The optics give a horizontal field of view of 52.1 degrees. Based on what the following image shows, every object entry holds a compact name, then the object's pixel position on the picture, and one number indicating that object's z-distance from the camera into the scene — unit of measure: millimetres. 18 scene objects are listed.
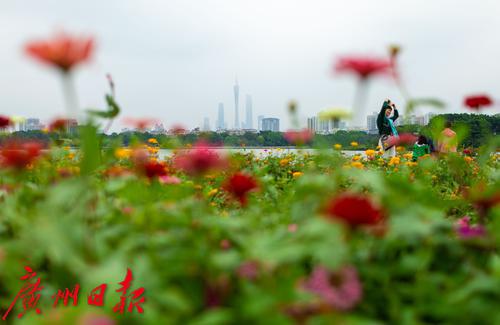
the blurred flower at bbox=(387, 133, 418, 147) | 3291
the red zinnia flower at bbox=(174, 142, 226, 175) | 1087
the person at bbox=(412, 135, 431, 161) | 5343
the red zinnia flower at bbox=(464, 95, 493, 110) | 1862
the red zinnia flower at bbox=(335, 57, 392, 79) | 994
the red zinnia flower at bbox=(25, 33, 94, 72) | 821
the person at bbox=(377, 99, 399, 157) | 8415
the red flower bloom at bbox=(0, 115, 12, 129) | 2090
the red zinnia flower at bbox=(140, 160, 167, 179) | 1158
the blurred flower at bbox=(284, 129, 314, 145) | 1445
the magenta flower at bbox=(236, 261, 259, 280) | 832
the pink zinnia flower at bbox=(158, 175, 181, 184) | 1446
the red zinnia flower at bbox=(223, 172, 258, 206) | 1104
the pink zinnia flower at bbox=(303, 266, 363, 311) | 795
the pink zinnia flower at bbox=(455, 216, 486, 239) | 1068
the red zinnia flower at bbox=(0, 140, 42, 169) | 1192
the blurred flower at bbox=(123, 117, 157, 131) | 1938
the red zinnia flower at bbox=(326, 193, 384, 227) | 779
